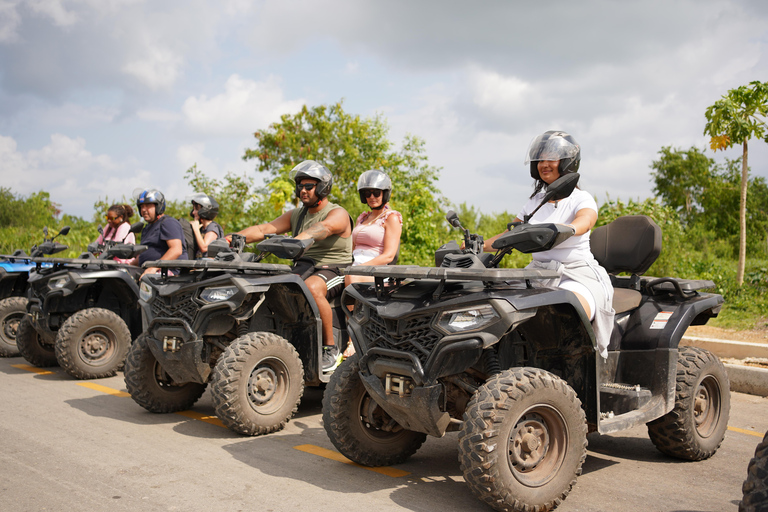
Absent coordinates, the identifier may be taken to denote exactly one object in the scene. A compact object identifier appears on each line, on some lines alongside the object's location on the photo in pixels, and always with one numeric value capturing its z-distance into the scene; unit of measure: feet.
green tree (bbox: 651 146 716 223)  118.52
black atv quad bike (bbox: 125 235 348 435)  17.11
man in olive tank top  19.93
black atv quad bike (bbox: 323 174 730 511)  11.57
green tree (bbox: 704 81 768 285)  39.37
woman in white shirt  13.82
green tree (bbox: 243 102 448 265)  72.84
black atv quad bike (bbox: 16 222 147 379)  24.80
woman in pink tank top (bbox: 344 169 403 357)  21.42
